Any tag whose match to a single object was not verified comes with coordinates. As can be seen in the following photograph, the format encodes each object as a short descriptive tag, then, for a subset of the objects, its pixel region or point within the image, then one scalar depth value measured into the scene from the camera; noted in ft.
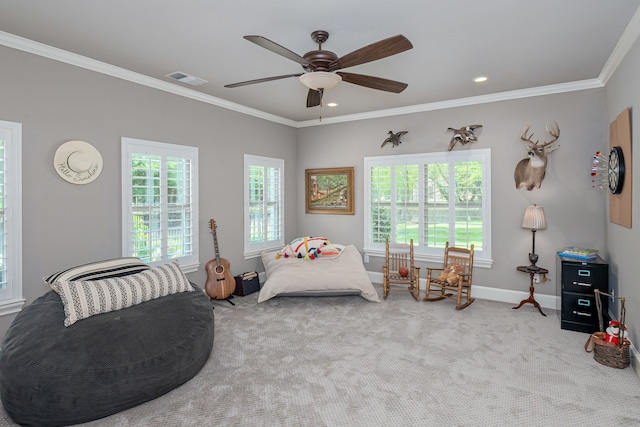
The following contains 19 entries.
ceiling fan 7.60
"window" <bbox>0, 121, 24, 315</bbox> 9.84
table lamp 13.88
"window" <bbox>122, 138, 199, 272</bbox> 12.80
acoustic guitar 15.14
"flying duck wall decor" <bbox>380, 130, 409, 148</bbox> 17.58
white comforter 14.88
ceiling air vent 12.77
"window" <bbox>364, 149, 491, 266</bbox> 15.94
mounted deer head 14.16
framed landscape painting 19.48
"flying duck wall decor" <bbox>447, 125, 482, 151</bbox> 15.75
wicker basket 9.51
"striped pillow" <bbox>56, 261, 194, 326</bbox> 8.79
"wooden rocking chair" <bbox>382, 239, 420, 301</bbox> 15.97
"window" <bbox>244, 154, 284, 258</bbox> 17.85
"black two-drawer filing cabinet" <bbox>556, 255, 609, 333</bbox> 11.76
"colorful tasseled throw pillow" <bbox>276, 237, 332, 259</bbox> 17.21
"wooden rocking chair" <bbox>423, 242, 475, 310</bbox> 14.87
